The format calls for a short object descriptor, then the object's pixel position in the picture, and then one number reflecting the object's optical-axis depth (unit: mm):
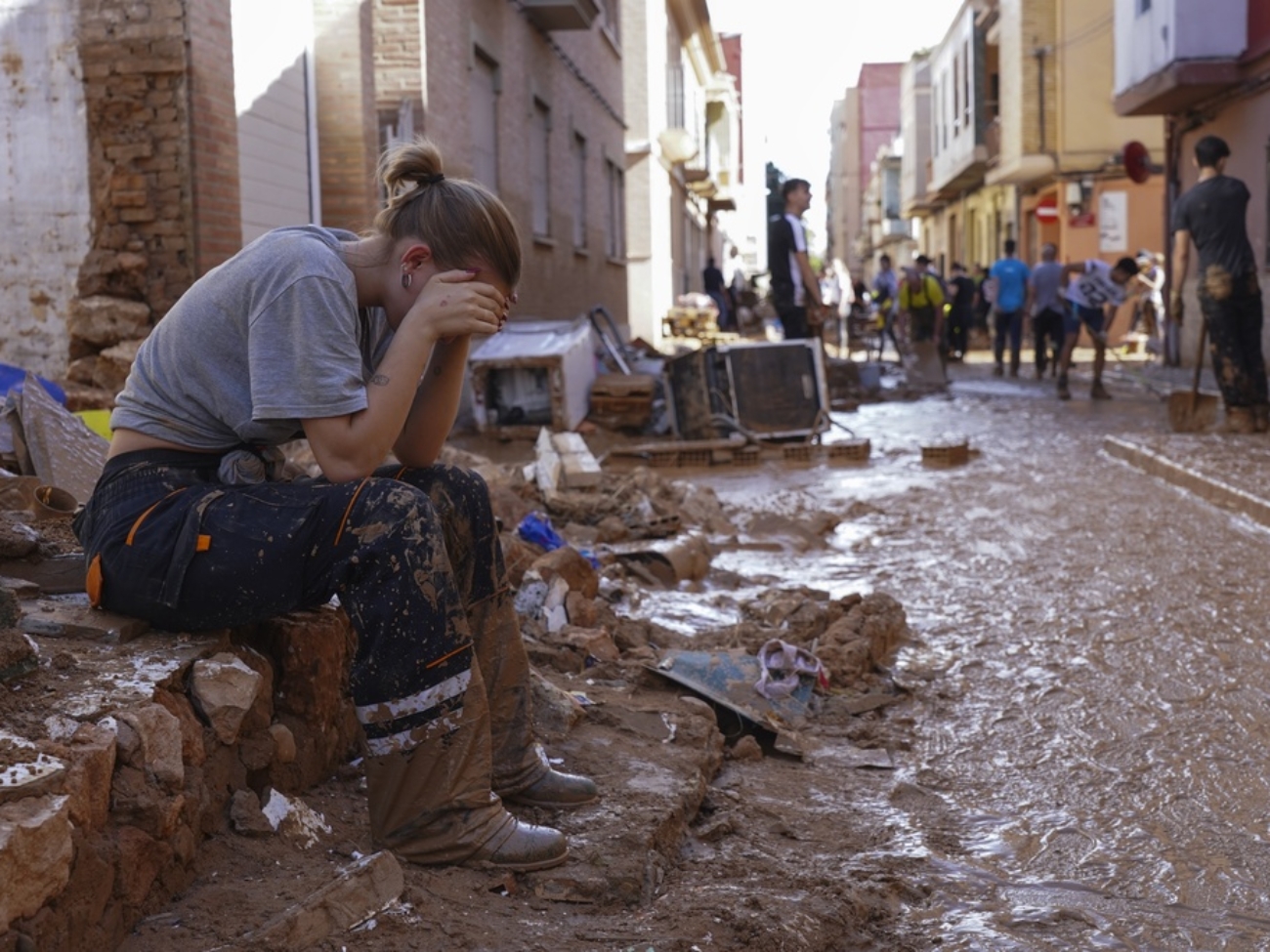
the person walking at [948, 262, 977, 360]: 25922
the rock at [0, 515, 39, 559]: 3350
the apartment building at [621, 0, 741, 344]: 27547
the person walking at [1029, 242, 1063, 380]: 18344
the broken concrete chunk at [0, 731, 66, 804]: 2125
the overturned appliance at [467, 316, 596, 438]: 12461
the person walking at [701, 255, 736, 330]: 34156
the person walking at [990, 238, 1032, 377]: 20984
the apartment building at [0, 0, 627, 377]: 7945
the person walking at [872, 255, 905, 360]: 27578
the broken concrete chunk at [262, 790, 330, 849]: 2781
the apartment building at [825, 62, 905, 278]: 83438
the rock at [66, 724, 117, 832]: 2248
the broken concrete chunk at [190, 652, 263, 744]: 2732
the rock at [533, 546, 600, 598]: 5121
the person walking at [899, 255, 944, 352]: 21531
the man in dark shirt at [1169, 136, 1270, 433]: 10898
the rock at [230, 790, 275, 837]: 2711
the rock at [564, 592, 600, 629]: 4863
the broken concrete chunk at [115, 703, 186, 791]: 2461
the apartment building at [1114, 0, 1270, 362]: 17812
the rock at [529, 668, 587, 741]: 3582
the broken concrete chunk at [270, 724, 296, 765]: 2941
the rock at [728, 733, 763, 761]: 3922
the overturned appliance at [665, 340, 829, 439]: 11969
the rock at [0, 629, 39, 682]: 2537
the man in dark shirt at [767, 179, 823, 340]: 12758
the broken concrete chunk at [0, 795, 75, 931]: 2008
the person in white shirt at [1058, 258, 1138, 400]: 16125
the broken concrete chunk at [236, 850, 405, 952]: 2314
